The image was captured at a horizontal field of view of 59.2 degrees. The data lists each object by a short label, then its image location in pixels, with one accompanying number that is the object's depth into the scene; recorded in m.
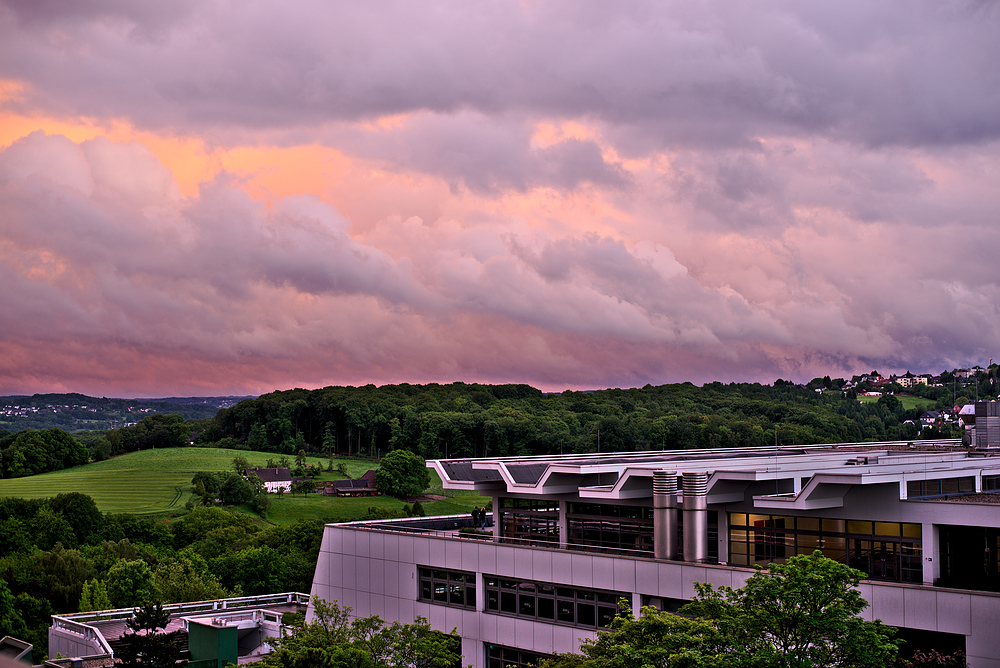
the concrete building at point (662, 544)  33.78
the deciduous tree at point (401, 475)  172.38
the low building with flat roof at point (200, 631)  55.72
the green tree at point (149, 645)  46.91
